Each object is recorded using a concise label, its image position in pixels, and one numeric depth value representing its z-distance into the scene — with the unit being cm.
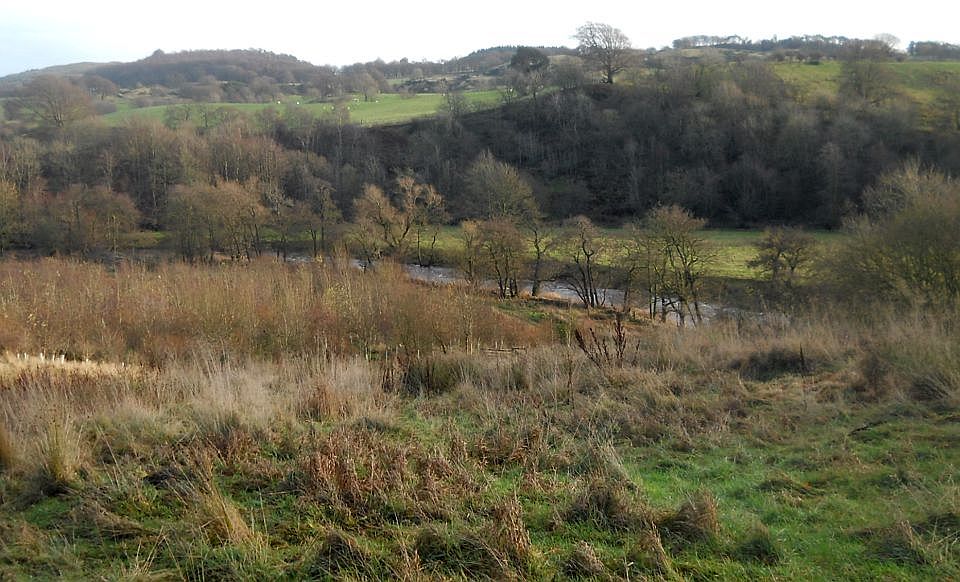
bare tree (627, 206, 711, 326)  3095
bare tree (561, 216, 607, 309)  3603
